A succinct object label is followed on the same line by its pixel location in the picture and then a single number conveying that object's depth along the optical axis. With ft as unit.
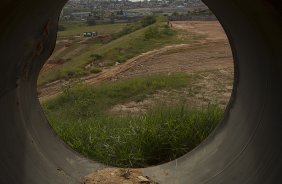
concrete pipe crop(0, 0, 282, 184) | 4.09
